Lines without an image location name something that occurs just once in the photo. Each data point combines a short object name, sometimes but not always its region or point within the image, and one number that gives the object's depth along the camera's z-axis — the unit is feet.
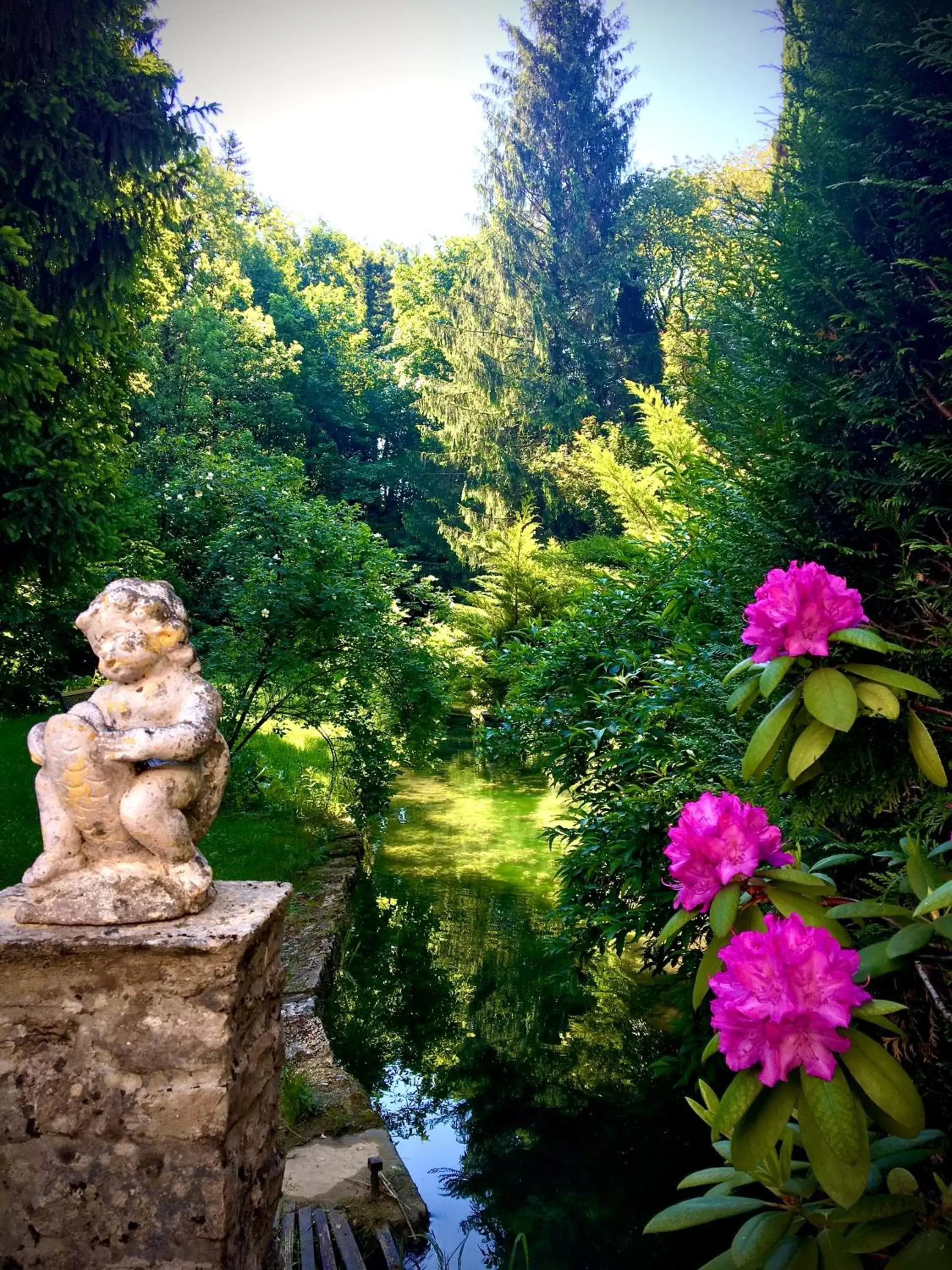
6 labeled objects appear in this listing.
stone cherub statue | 6.82
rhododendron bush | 3.33
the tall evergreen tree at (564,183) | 62.59
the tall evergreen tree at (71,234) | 19.56
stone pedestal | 6.53
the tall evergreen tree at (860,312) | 7.62
